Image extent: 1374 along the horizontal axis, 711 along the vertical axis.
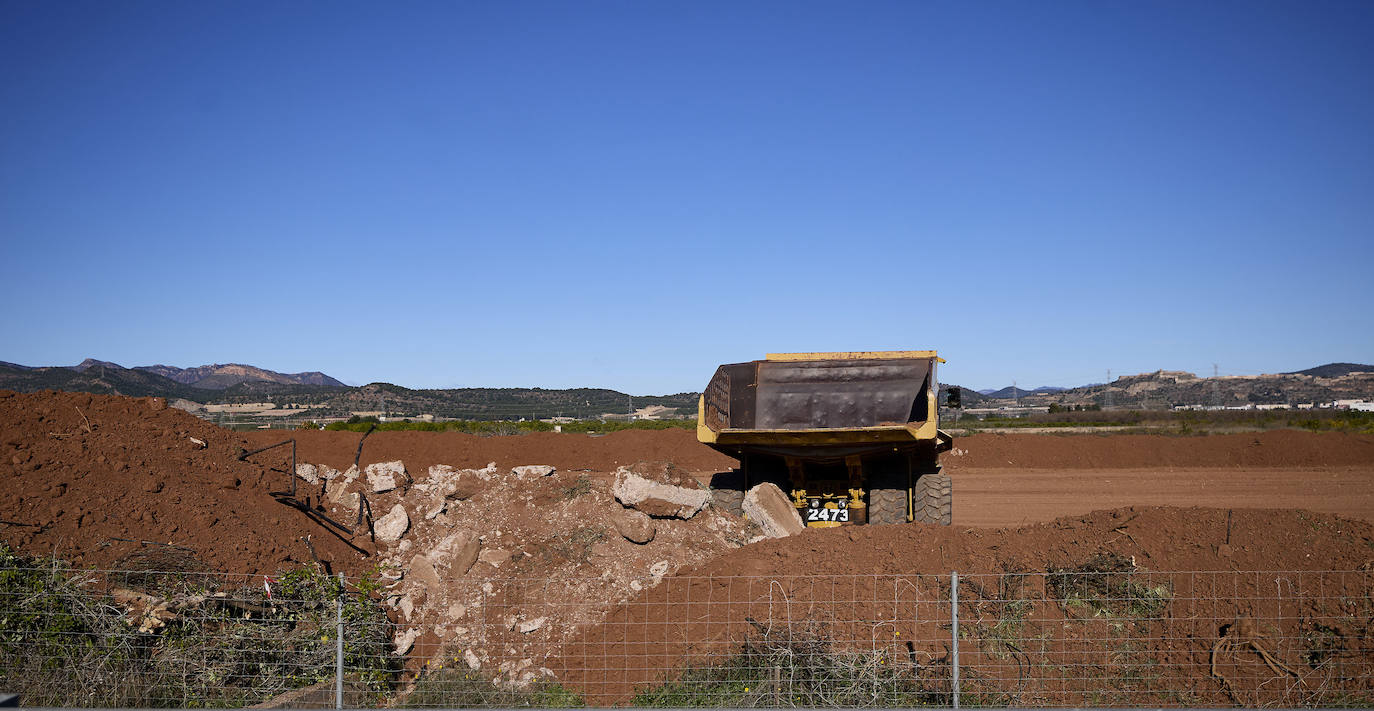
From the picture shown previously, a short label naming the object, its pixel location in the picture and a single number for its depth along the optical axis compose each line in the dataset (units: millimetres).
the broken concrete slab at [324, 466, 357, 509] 12086
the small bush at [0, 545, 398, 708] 6555
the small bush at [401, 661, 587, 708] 6617
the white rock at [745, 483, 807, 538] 11664
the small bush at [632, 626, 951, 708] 6043
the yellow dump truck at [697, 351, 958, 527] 11242
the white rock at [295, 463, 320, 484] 12727
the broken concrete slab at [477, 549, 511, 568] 10720
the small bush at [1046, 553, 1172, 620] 7137
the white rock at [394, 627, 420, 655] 9164
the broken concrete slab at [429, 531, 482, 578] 10602
